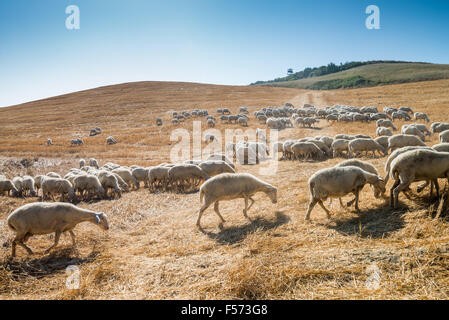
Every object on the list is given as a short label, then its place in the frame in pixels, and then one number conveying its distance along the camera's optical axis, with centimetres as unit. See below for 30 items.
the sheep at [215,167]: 1441
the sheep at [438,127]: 2132
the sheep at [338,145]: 1683
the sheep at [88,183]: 1347
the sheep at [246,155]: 1845
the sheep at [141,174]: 1612
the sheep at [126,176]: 1602
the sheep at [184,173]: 1391
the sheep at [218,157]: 1680
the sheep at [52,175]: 1625
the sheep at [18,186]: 1527
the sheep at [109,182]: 1384
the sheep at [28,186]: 1535
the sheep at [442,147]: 942
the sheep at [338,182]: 717
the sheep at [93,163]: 2245
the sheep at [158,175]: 1472
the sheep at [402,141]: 1497
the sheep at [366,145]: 1606
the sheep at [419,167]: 654
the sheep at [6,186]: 1503
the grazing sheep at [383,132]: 2039
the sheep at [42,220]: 696
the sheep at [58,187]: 1349
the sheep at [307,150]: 1697
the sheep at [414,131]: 1933
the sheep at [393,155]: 873
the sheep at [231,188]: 846
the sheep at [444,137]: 1489
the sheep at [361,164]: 877
